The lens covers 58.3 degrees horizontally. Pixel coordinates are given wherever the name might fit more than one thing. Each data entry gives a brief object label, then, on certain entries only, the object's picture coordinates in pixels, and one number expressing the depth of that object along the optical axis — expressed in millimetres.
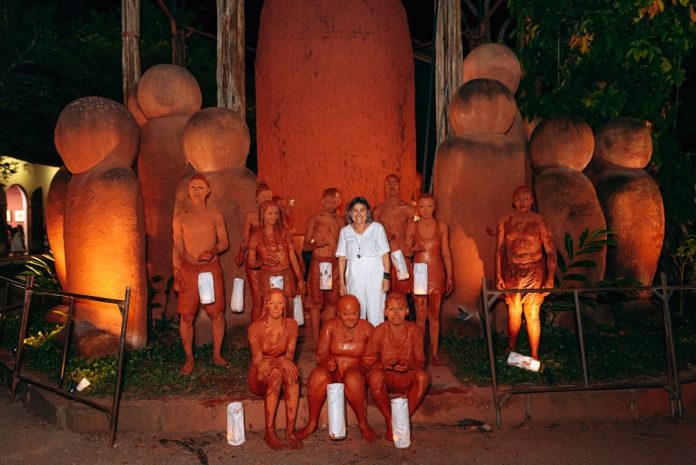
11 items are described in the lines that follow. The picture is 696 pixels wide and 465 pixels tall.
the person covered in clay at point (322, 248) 6582
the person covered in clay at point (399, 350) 4910
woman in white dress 5844
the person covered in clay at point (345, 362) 4777
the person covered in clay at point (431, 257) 6176
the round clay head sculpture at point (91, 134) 6750
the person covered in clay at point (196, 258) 5977
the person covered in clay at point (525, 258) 5957
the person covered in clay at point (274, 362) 4762
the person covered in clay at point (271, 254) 6031
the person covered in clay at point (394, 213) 6914
